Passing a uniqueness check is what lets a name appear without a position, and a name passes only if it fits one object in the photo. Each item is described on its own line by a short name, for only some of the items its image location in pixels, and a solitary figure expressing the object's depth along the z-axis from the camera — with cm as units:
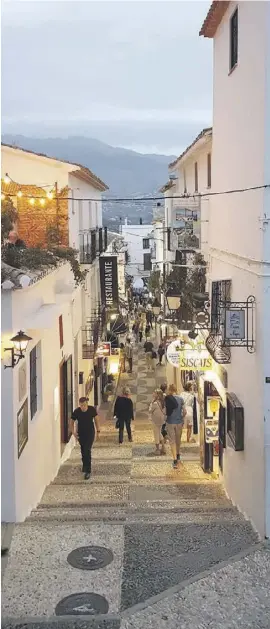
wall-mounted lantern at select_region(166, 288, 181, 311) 1606
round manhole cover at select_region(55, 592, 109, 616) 653
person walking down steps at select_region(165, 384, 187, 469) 1294
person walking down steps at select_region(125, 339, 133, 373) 3166
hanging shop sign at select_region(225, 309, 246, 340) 934
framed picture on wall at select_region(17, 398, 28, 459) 937
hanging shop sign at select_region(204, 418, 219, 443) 1292
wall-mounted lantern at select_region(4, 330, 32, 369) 855
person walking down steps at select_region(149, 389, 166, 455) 1402
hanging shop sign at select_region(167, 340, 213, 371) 1408
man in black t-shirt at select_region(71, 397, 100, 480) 1205
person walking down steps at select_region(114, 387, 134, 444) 1636
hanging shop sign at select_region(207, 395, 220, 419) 1320
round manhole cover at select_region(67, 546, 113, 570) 759
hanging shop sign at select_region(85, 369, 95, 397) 2193
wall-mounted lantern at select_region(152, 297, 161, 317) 3238
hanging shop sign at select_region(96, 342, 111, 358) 2198
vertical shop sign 2277
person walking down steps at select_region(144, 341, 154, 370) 3271
